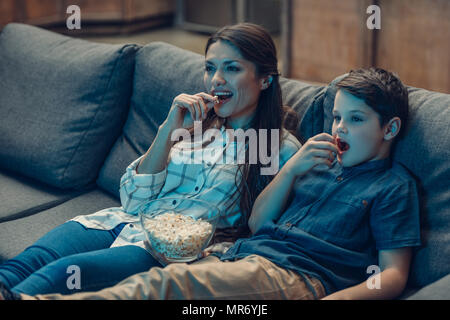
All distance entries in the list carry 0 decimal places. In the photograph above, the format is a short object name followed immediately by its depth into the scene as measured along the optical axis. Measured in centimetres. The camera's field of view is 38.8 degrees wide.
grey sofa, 213
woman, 176
